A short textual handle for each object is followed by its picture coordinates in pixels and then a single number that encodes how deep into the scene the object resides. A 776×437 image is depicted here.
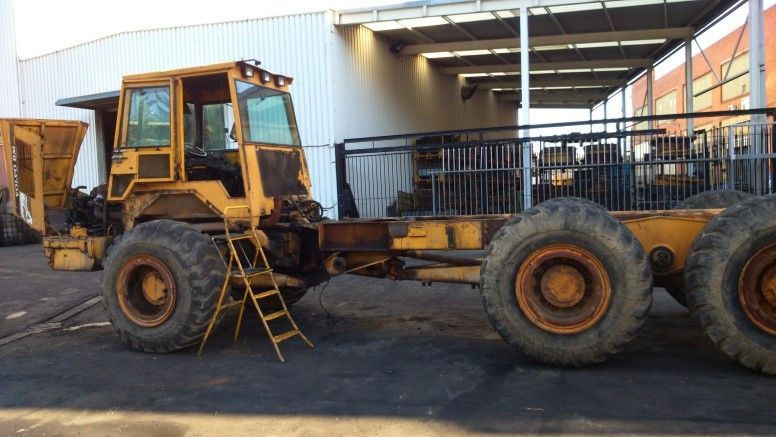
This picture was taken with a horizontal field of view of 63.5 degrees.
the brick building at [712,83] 27.45
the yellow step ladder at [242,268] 6.20
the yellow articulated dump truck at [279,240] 5.04
